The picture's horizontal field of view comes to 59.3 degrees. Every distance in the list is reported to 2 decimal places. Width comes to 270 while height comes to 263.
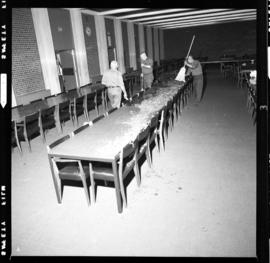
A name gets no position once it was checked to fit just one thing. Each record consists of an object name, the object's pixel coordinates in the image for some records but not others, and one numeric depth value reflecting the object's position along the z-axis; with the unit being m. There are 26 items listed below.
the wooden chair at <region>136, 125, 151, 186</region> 3.10
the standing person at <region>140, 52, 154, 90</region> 8.10
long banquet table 2.68
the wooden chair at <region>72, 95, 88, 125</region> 5.59
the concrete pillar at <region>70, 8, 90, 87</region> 8.66
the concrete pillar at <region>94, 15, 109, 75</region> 10.24
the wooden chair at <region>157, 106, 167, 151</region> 4.19
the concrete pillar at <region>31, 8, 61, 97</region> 6.95
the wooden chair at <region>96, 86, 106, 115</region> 6.64
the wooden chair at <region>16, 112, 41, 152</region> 4.23
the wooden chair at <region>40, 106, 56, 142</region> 4.55
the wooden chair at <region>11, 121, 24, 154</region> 4.16
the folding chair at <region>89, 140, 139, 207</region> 2.70
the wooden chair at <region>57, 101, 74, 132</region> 5.02
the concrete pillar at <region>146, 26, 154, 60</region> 15.50
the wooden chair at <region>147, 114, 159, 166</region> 3.57
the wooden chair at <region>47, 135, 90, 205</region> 2.87
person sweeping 7.18
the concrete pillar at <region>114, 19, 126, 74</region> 11.66
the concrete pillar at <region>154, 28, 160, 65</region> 16.73
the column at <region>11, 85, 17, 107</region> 6.28
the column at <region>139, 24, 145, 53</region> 14.41
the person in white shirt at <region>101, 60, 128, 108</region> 5.82
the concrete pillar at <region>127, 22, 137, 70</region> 13.01
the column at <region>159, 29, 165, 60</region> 17.69
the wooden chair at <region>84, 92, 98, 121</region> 6.07
